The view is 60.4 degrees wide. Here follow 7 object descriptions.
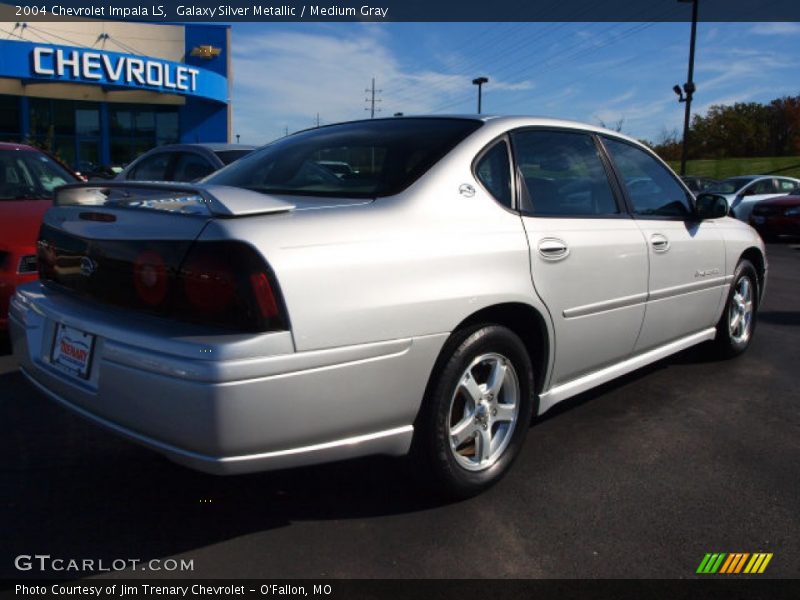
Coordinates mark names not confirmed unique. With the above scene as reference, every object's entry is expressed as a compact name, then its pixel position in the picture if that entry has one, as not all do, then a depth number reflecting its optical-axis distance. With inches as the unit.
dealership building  975.0
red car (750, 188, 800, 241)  571.1
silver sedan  83.8
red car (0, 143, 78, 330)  179.2
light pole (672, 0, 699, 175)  989.2
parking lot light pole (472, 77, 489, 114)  1536.7
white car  632.4
